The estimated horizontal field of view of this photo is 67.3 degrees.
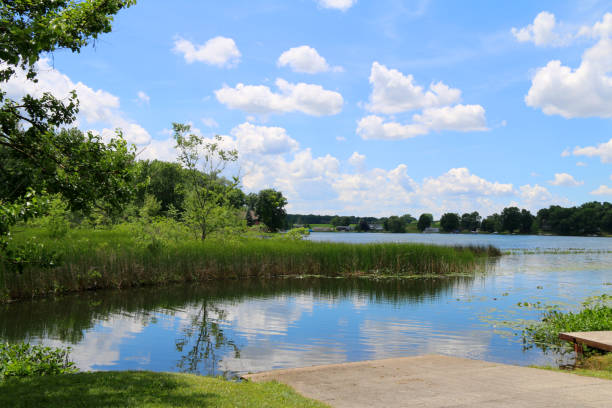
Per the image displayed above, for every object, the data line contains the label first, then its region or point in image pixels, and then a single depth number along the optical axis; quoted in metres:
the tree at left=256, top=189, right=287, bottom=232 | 84.25
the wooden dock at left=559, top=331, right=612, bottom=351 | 10.03
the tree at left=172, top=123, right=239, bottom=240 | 29.92
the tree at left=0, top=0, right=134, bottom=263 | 7.14
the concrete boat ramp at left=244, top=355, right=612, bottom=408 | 6.60
